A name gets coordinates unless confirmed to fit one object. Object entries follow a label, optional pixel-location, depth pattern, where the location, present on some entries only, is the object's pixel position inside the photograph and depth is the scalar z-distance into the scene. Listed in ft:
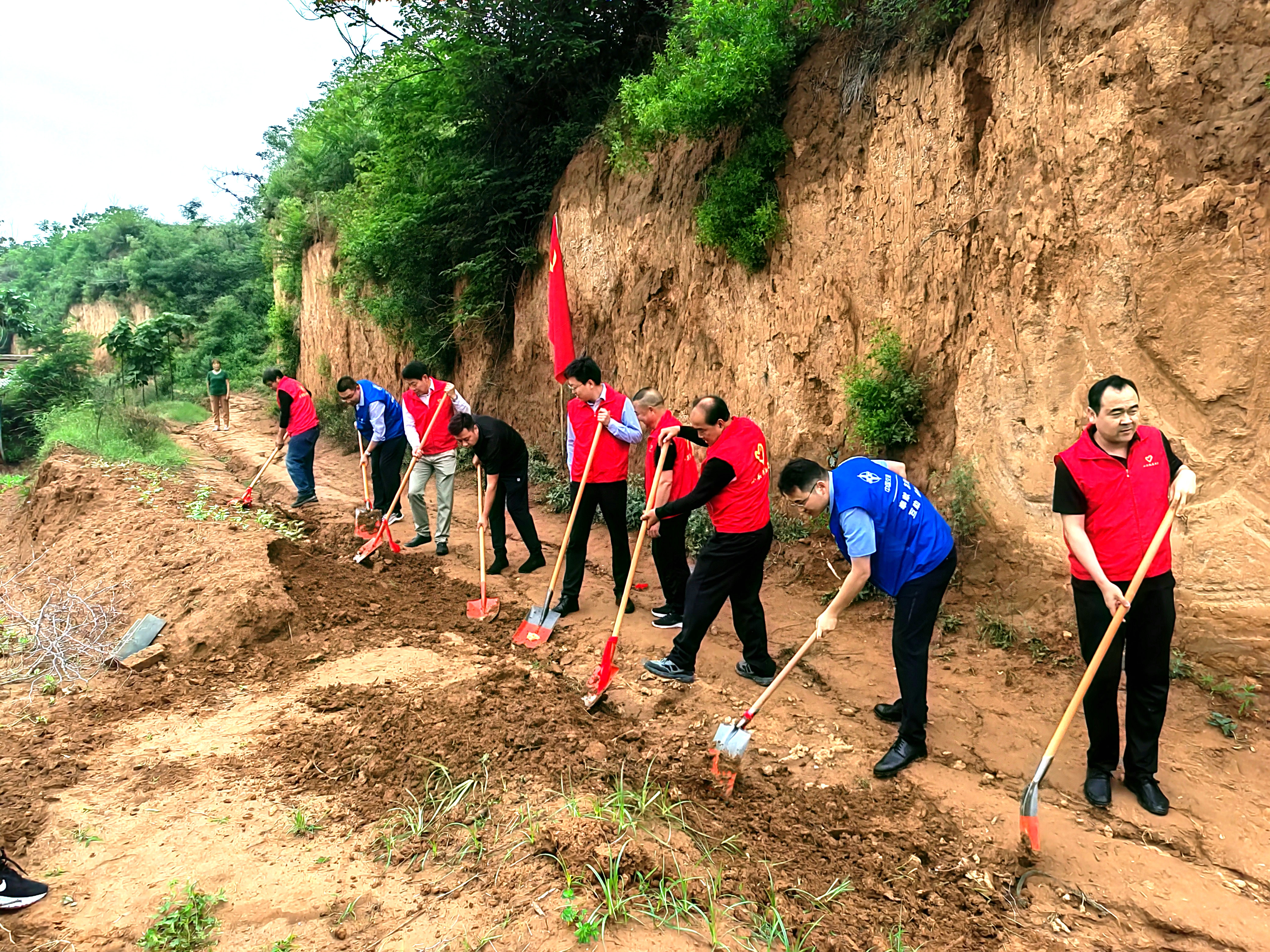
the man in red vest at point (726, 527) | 14.33
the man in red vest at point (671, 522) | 17.29
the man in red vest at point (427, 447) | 24.12
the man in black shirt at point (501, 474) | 20.95
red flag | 29.40
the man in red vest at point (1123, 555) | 10.32
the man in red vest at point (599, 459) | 18.12
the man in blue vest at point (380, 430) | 25.99
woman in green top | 49.62
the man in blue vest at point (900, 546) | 11.50
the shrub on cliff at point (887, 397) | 18.22
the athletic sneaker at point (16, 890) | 8.83
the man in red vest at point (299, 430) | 29.14
